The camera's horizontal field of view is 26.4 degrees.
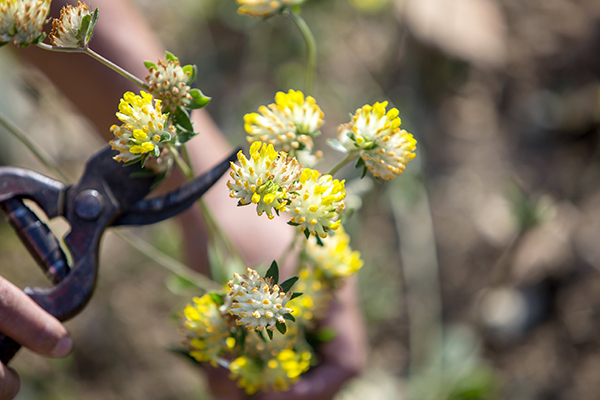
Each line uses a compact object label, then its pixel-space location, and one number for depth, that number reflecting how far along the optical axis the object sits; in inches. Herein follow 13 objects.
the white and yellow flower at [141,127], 17.3
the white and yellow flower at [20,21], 17.3
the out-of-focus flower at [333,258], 19.8
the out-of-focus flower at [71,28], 17.3
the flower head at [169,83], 17.6
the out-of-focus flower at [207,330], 18.8
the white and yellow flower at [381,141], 17.8
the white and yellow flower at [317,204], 17.3
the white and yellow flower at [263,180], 17.2
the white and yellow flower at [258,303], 17.3
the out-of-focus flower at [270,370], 19.3
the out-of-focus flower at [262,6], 19.3
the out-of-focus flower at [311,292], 19.6
